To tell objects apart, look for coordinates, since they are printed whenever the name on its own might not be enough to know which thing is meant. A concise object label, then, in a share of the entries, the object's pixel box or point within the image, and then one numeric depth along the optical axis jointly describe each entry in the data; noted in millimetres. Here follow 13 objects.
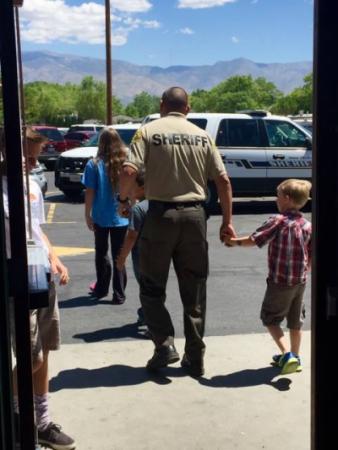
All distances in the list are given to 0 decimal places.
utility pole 24469
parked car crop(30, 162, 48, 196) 13458
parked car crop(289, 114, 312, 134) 18228
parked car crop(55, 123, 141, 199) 14766
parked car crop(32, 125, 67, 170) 27188
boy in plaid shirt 4090
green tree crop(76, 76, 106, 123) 114562
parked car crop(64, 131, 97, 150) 29775
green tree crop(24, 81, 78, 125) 97862
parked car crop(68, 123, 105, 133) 36719
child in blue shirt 5824
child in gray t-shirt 4555
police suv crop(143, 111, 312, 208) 12570
